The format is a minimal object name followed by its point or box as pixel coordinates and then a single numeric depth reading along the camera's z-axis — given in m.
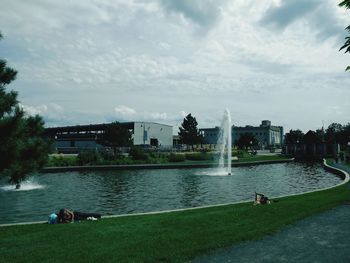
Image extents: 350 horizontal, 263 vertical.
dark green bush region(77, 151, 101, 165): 51.41
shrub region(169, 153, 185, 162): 57.88
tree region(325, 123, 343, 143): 167.69
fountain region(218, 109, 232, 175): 49.10
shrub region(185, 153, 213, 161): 62.75
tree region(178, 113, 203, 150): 118.75
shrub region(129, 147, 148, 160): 57.59
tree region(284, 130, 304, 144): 162.62
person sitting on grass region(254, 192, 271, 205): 17.16
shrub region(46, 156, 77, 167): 49.08
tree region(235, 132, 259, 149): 123.32
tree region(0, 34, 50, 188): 12.58
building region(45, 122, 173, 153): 118.50
